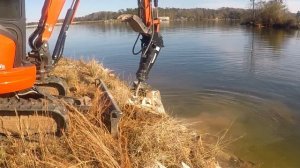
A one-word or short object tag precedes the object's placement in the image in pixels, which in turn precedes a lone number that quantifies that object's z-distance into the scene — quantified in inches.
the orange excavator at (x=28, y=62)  115.9
